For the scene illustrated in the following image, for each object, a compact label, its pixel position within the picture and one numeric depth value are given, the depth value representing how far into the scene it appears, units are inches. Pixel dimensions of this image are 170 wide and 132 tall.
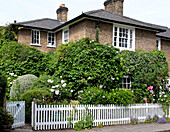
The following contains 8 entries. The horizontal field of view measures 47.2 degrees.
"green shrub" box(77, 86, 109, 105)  359.3
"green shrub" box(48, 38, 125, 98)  424.8
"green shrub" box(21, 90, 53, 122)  354.0
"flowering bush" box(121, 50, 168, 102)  490.0
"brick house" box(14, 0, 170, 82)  579.2
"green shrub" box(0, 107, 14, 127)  261.7
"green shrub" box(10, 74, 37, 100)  432.8
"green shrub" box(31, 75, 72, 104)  390.0
